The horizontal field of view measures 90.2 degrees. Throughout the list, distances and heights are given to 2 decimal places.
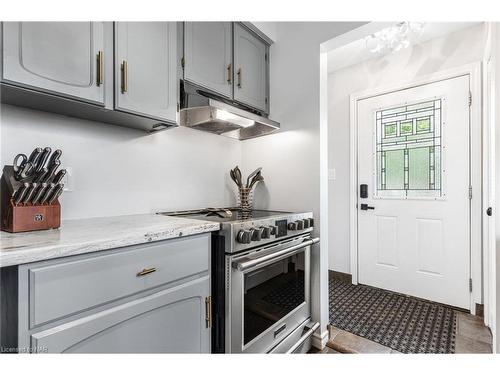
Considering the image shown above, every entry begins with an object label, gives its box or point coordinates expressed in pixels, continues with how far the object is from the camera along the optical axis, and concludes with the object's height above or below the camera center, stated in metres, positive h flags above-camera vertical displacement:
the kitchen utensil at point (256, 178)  1.94 +0.08
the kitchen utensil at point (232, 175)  1.99 +0.10
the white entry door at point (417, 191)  2.15 -0.02
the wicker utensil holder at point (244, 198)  1.90 -0.08
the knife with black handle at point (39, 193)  0.98 -0.02
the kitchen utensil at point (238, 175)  1.93 +0.10
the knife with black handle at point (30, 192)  0.95 -0.02
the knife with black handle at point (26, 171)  0.96 +0.06
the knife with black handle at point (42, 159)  0.98 +0.11
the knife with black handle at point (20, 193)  0.94 -0.02
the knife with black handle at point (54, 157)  0.99 +0.12
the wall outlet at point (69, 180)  1.28 +0.04
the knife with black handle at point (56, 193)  1.01 -0.02
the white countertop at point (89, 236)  0.70 -0.17
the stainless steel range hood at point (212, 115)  1.41 +0.46
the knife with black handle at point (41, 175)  0.99 +0.05
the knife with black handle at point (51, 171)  0.99 +0.07
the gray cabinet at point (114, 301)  0.70 -0.38
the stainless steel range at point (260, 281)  1.19 -0.51
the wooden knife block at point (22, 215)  0.94 -0.11
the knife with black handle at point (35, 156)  0.98 +0.12
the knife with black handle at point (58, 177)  1.02 +0.04
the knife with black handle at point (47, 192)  1.00 -0.02
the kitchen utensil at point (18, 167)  0.95 +0.08
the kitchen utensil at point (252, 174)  1.92 +0.11
